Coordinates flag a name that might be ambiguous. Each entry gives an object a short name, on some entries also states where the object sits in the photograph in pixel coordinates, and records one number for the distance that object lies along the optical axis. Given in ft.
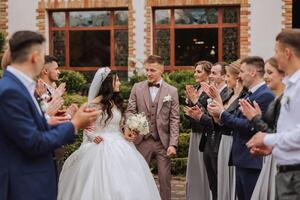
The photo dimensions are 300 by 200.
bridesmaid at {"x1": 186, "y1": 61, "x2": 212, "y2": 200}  28.45
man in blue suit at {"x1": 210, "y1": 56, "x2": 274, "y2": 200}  20.54
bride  21.95
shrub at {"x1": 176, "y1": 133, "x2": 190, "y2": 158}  40.34
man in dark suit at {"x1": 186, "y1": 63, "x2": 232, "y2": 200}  25.59
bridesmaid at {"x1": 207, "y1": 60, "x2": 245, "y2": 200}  24.21
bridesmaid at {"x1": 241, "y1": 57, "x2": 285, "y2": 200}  18.92
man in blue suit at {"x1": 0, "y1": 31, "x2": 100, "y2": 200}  13.51
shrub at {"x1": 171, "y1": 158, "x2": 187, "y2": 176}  39.42
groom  27.78
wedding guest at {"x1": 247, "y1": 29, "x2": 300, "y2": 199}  14.70
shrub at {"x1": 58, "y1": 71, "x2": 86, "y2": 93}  51.90
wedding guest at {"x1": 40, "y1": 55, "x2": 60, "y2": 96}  24.41
